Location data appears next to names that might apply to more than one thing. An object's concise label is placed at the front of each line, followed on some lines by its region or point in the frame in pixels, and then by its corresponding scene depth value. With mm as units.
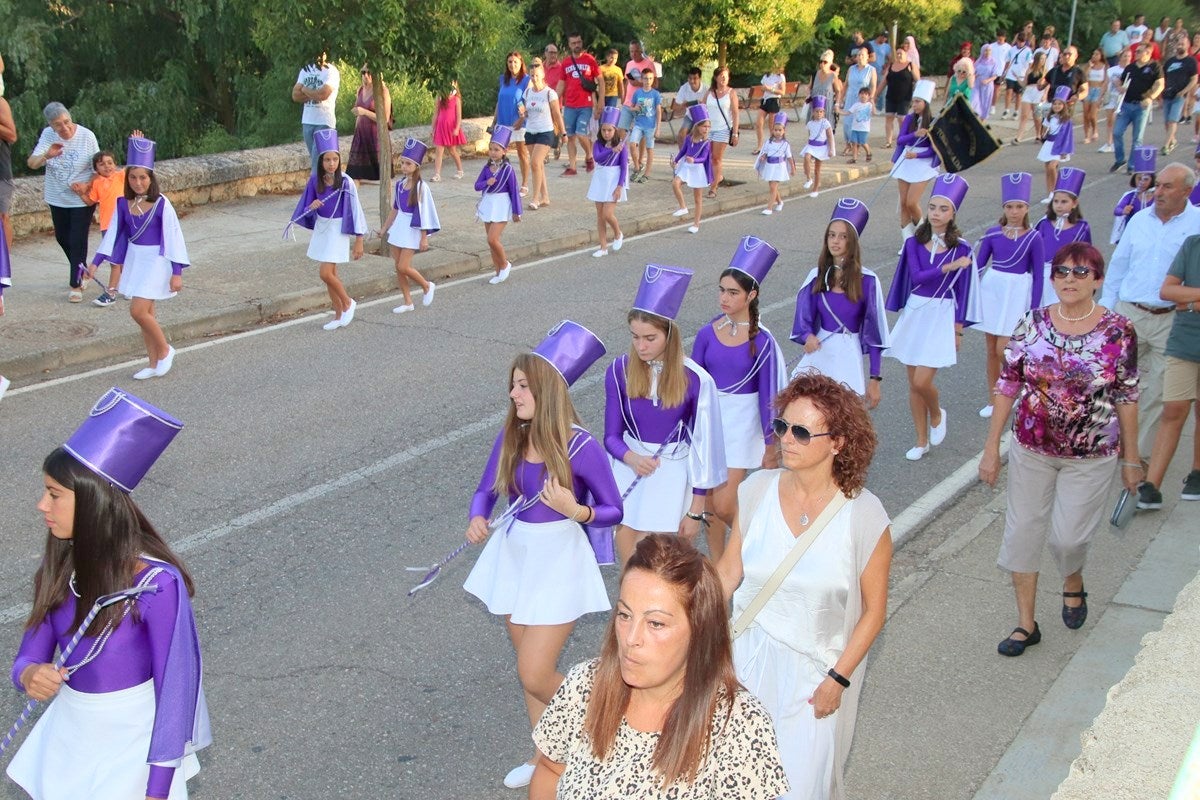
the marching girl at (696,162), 16828
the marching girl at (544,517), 5012
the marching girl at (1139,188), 10492
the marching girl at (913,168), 15352
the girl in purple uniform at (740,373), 6609
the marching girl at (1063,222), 9953
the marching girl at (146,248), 10227
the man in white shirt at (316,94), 16375
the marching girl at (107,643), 3670
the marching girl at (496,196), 13602
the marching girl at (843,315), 7828
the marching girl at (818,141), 19844
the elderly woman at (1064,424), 5836
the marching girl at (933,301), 8977
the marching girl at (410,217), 12422
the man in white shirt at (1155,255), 7980
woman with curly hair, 4199
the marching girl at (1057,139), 18703
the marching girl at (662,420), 5973
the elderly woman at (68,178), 12445
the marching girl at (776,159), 17969
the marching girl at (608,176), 15031
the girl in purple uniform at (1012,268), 9539
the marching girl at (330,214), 11727
